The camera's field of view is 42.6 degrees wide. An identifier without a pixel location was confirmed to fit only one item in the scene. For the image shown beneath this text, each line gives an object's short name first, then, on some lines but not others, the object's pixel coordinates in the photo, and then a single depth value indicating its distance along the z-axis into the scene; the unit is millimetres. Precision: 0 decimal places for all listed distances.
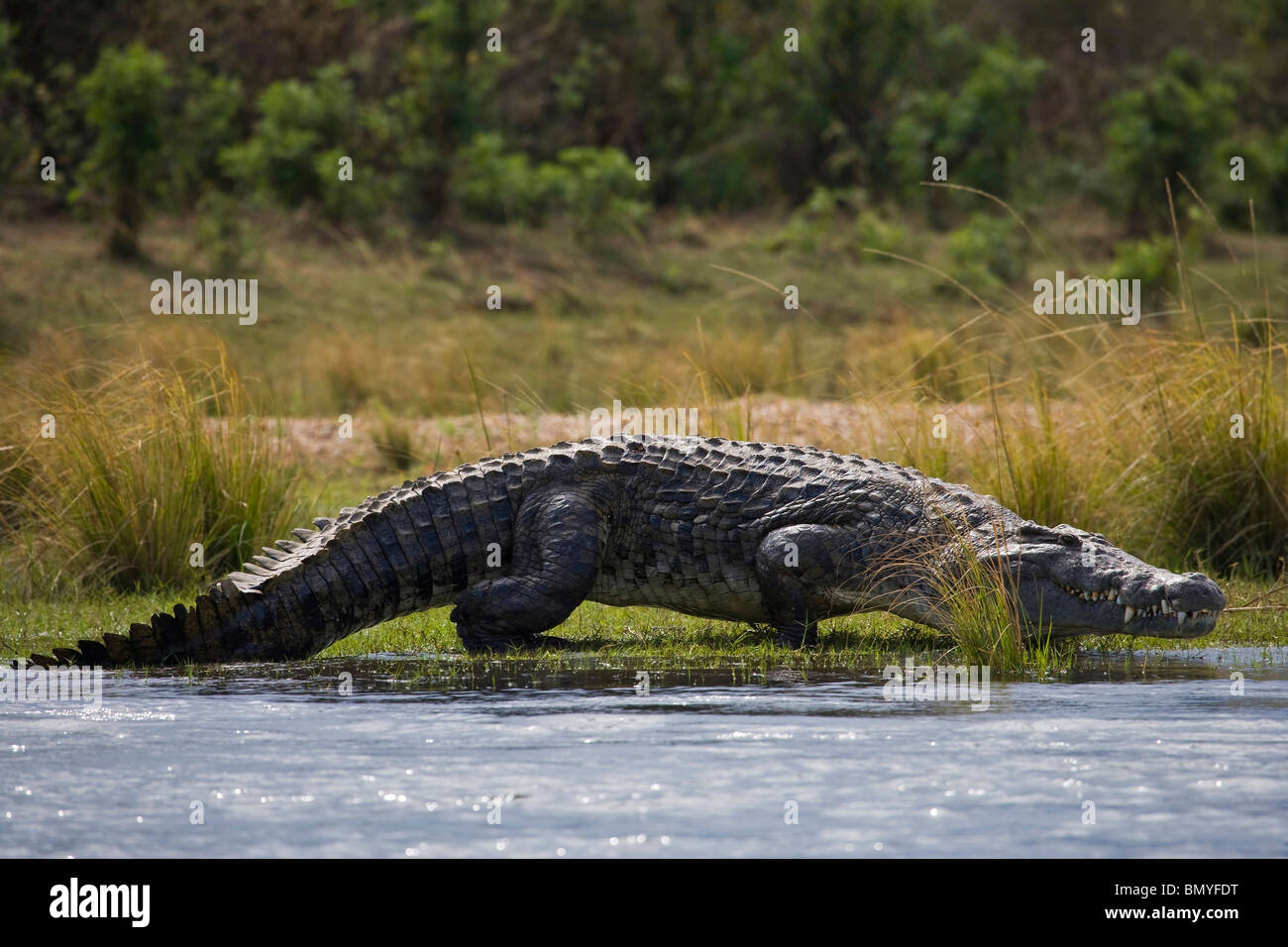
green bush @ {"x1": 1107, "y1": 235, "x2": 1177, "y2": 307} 17547
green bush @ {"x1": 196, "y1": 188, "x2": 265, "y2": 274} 16750
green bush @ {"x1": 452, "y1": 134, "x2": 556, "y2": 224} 19547
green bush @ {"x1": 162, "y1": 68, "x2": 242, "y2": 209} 18297
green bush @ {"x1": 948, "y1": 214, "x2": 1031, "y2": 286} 18641
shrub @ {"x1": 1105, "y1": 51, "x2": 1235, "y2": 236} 21219
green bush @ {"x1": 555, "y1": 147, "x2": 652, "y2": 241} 19328
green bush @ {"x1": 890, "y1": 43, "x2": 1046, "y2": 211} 21969
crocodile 5652
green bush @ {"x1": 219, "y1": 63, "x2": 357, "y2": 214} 18984
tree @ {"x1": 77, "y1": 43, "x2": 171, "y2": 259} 17031
